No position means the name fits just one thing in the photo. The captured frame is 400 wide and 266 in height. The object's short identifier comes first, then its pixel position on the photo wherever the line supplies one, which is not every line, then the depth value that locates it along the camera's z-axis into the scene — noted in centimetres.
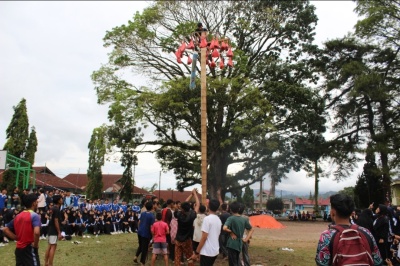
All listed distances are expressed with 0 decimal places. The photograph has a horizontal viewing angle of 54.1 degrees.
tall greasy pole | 1136
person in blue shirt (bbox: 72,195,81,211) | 1926
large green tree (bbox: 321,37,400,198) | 2870
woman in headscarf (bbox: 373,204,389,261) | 1000
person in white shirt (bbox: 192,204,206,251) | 870
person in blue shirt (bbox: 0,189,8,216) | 1569
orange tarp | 2062
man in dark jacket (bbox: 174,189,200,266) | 918
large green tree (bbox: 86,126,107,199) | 3891
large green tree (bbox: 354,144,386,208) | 3130
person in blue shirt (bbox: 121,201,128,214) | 2137
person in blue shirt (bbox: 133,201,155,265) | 1003
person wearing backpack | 359
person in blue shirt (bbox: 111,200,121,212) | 2086
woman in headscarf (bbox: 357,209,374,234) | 1016
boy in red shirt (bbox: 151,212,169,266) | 927
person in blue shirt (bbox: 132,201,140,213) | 2210
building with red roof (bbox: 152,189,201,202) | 6385
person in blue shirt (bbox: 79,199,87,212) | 1867
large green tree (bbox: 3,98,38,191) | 2764
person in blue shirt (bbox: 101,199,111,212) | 2017
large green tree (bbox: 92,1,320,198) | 2408
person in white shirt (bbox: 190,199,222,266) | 698
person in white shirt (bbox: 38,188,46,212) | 1630
